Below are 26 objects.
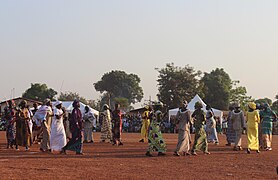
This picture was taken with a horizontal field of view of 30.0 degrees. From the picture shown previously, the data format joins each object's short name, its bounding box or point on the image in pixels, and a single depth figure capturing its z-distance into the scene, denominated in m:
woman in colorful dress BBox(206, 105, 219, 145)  23.31
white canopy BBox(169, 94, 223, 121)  42.34
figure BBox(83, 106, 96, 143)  23.72
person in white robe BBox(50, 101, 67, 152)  16.47
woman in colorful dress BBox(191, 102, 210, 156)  16.35
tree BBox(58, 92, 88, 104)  91.50
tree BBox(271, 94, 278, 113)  81.16
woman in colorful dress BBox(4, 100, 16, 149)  18.19
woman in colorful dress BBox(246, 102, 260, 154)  17.97
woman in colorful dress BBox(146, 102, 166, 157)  15.60
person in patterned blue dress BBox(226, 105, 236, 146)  20.48
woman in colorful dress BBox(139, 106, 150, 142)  23.97
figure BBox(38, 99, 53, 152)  16.86
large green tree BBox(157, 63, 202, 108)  64.25
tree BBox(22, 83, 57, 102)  79.94
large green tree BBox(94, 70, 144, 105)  99.44
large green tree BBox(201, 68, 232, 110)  72.34
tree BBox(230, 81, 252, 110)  76.38
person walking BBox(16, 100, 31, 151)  17.61
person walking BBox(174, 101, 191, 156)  15.88
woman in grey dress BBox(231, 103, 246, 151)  18.93
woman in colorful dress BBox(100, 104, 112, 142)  22.83
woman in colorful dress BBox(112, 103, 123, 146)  21.53
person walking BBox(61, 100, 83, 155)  15.66
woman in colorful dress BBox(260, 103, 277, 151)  19.73
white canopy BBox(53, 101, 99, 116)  43.70
